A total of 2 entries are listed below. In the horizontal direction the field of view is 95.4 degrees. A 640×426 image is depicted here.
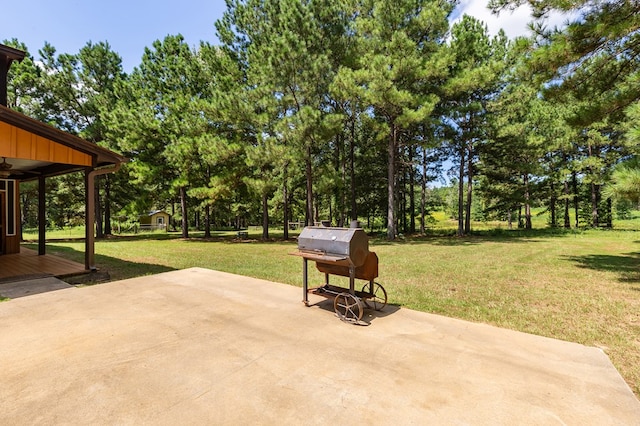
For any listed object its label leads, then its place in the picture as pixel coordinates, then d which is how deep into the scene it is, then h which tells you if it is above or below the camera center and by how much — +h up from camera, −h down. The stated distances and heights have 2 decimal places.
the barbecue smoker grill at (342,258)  4.04 -0.64
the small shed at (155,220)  40.16 -0.80
